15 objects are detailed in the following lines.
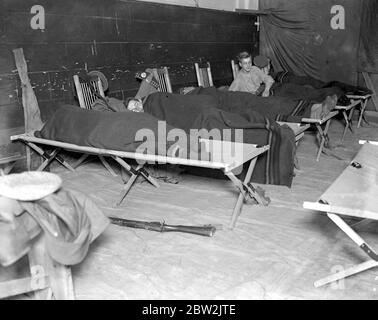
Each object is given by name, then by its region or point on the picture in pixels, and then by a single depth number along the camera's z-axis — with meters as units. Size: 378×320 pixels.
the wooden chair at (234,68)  6.16
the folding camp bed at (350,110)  4.59
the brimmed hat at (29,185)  1.57
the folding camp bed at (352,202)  1.88
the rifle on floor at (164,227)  2.55
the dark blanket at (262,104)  4.05
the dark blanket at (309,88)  4.90
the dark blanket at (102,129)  3.00
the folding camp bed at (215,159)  2.69
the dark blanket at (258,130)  3.30
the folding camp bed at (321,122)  3.95
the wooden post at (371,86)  6.21
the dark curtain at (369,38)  5.94
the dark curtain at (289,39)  6.48
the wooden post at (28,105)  3.40
